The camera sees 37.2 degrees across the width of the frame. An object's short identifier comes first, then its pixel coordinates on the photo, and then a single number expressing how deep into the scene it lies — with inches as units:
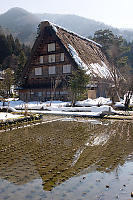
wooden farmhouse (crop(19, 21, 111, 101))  945.0
